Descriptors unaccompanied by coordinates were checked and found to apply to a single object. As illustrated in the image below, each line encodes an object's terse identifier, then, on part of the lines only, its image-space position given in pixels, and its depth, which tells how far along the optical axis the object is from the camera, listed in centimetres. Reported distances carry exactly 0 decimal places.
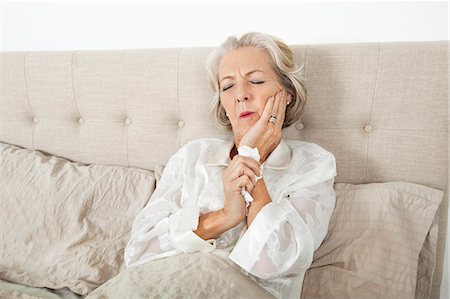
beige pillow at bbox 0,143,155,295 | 125
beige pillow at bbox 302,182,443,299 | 104
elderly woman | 96
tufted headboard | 117
